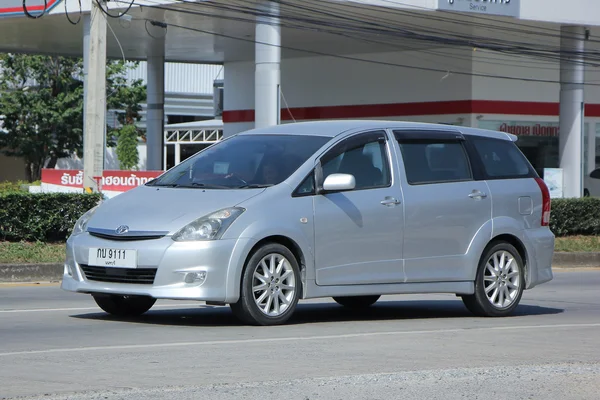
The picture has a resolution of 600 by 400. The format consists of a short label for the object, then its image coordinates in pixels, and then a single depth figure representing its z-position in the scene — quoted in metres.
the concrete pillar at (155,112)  37.00
